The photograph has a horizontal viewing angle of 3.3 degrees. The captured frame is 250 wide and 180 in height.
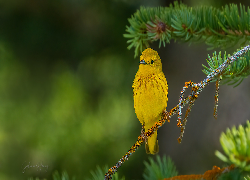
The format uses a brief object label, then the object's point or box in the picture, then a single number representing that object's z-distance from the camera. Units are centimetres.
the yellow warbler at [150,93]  485
